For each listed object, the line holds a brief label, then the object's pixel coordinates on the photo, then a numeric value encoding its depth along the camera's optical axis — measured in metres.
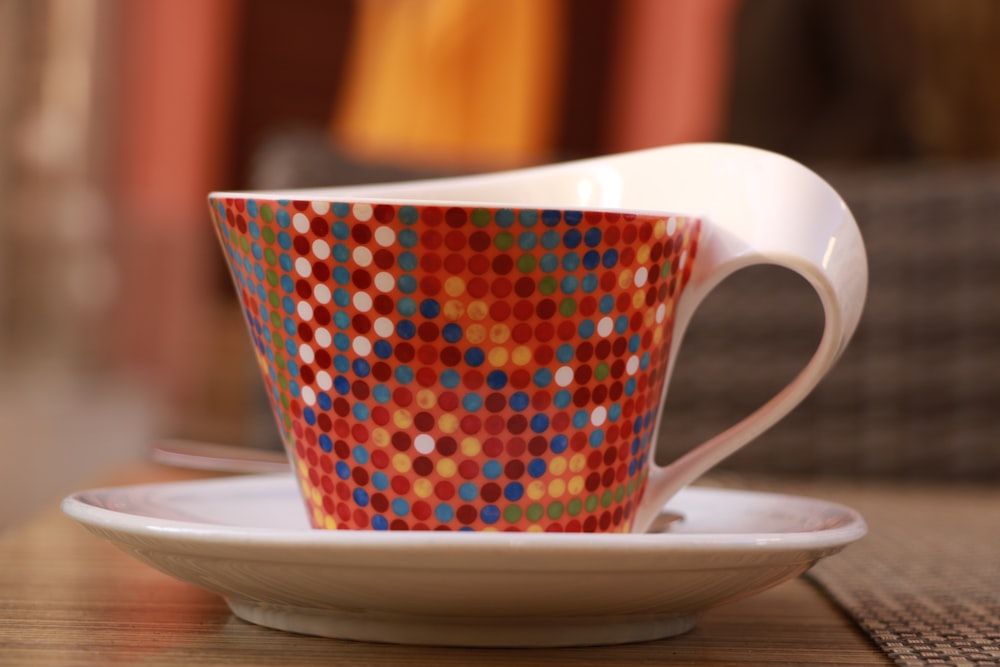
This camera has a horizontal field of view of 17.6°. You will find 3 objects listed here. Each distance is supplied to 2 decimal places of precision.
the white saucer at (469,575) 0.55
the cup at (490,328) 0.59
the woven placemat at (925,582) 0.59
